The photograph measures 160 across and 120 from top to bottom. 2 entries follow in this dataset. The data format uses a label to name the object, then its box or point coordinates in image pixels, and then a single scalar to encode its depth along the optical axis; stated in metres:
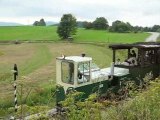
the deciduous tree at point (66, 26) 48.88
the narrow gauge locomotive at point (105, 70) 7.46
